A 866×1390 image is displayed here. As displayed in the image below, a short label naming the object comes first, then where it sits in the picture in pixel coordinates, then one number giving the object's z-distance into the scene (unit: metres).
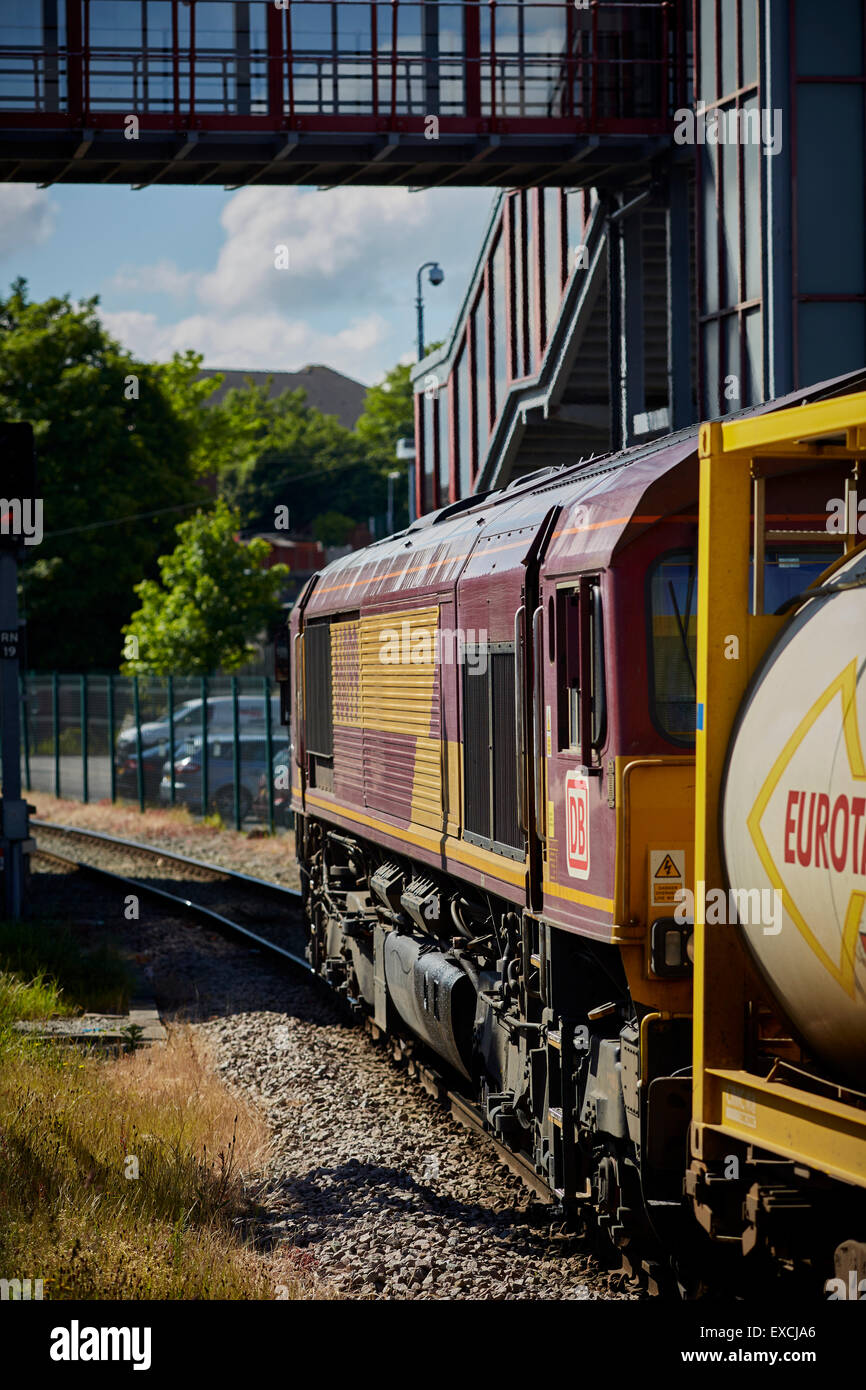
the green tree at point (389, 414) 85.44
